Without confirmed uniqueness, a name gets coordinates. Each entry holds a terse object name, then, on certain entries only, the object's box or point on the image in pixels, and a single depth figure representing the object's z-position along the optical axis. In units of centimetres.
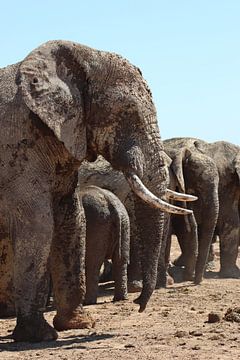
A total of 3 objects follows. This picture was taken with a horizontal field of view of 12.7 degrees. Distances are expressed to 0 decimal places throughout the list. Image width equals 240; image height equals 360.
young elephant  1245
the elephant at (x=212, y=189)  1631
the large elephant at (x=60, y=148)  902
